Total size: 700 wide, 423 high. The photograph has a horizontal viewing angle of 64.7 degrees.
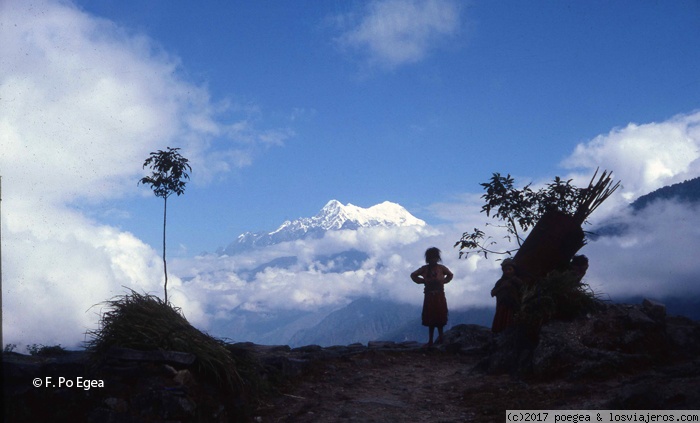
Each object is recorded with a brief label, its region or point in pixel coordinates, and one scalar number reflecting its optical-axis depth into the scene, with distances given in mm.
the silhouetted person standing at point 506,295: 11023
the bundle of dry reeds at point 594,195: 12031
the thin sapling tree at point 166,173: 21312
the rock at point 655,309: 9984
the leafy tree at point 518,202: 14359
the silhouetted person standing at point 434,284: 13312
